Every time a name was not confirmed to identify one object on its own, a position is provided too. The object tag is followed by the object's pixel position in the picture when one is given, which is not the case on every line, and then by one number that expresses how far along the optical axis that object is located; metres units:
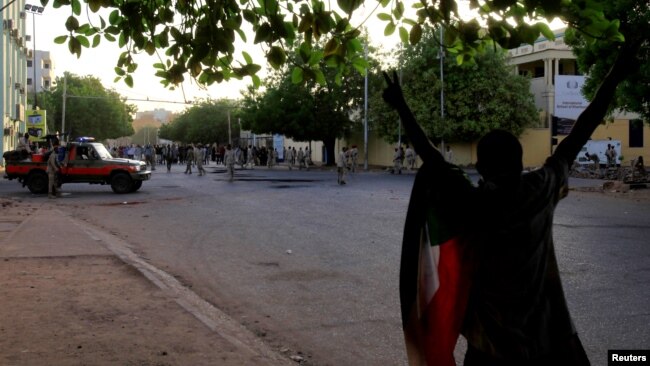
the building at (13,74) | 44.66
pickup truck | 22.73
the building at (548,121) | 46.31
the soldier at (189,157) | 38.06
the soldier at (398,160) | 39.28
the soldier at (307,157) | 53.64
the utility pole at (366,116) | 45.84
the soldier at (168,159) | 41.05
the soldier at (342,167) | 27.67
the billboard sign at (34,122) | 47.38
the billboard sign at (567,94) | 41.53
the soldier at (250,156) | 54.09
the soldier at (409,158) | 43.35
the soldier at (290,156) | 50.79
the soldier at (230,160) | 30.81
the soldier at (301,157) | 53.38
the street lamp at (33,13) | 44.72
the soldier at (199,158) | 36.50
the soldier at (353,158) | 39.59
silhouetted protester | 2.55
